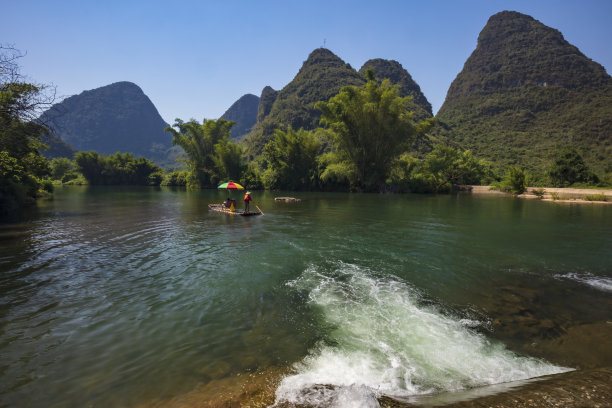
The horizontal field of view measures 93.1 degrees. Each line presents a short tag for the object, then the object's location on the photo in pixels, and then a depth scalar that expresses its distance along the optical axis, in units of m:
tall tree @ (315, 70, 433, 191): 43.94
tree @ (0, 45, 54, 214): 11.58
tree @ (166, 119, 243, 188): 62.88
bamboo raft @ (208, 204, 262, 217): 20.45
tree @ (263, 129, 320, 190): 54.34
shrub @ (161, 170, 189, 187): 77.94
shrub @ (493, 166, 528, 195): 44.91
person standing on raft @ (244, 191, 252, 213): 20.61
